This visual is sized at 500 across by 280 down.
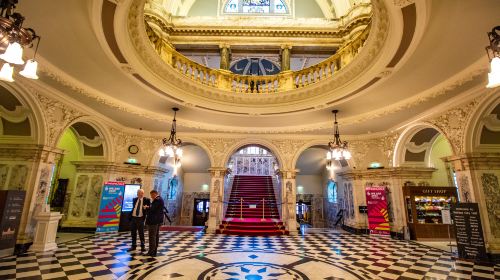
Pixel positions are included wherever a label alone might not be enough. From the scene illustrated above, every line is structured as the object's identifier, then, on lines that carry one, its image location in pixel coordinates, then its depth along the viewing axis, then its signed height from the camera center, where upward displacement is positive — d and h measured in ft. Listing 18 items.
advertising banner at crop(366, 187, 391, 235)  28.12 -1.49
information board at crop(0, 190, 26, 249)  16.51 -1.77
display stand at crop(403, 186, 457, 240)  26.37 -1.08
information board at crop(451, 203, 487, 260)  17.37 -2.27
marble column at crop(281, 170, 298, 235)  29.68 -0.20
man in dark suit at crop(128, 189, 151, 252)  19.15 -1.90
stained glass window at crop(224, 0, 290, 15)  31.65 +24.74
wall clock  30.21 +5.45
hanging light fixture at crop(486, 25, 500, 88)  7.98 +4.30
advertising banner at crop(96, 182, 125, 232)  26.57 -1.61
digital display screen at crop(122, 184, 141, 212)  28.63 -0.37
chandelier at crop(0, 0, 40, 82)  7.54 +4.93
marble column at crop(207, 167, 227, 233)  29.73 +0.21
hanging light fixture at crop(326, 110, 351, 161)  22.56 +4.44
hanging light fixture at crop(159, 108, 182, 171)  22.71 +4.25
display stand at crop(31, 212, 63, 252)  18.28 -3.12
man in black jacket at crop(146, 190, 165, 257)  17.07 -1.94
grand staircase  28.86 -2.17
